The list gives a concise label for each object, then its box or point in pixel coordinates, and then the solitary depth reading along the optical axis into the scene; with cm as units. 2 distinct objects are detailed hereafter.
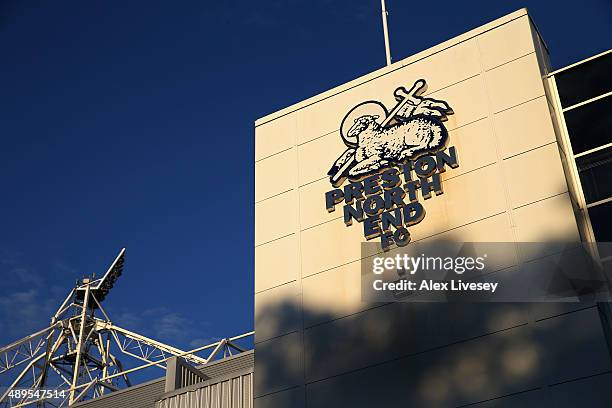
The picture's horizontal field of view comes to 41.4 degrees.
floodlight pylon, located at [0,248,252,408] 5984
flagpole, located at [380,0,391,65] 2658
